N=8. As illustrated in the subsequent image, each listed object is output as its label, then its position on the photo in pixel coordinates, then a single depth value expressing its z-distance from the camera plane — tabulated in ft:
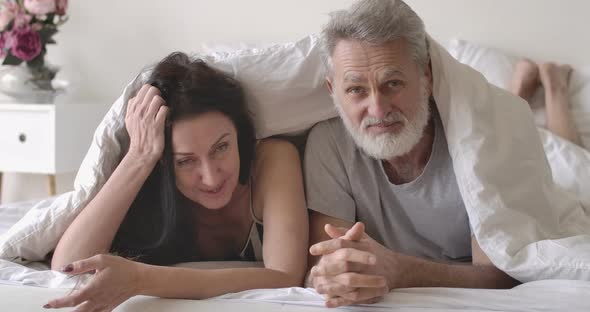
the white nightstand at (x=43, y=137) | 7.94
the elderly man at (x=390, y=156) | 3.90
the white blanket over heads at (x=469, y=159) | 3.56
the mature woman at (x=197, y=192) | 3.77
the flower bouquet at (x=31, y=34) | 8.04
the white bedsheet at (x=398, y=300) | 2.95
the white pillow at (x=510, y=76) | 6.51
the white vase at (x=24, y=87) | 8.25
